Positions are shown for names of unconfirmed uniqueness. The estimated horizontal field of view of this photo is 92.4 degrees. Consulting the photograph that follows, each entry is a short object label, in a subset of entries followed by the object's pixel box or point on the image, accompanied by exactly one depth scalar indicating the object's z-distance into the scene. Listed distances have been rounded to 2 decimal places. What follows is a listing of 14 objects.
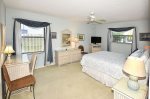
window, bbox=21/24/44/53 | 2.91
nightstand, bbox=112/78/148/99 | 1.06
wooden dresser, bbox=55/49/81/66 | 3.48
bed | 2.03
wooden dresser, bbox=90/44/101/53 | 4.68
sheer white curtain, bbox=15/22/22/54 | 2.68
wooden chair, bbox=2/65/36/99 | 1.36
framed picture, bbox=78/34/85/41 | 4.38
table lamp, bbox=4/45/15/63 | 1.94
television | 4.79
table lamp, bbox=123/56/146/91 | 1.05
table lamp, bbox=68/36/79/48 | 4.00
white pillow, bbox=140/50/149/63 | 1.76
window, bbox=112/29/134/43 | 3.96
